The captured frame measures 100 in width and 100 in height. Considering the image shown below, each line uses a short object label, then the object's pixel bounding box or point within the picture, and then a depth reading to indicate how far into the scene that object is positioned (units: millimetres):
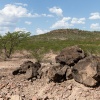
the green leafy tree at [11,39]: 18423
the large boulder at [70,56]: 7229
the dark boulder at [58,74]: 6883
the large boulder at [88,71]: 6205
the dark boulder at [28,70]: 7744
